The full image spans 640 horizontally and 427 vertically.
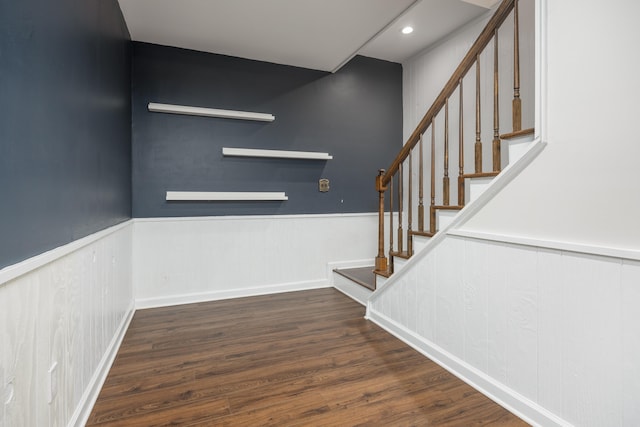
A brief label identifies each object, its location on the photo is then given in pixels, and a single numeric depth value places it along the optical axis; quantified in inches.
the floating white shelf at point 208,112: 121.9
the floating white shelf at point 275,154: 131.9
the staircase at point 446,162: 70.6
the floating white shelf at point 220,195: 125.3
